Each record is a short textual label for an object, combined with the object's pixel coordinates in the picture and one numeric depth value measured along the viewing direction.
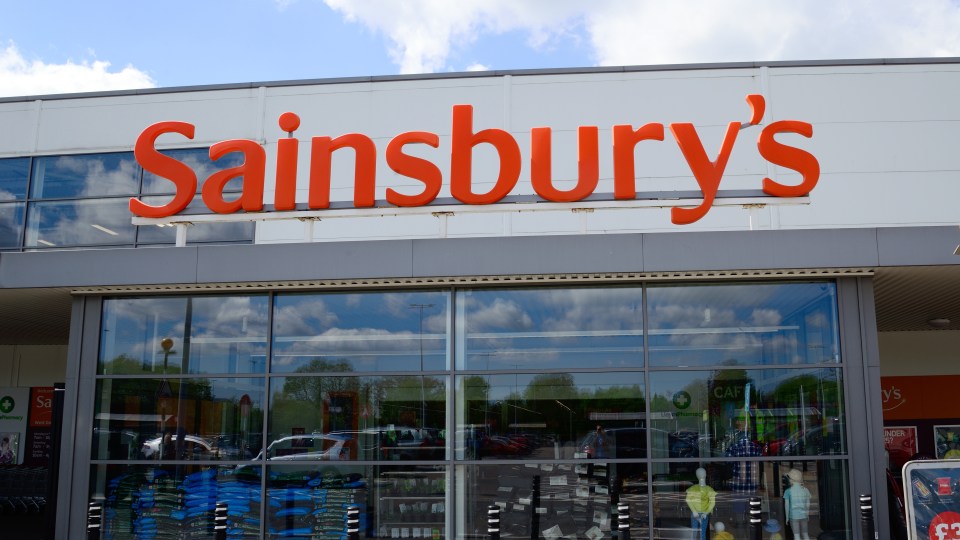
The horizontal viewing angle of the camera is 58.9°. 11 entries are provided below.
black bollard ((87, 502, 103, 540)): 10.59
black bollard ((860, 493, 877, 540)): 9.80
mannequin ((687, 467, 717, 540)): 10.74
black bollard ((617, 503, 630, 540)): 10.24
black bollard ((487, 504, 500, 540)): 10.20
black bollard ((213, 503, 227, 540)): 10.40
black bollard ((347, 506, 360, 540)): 10.09
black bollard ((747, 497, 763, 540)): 10.09
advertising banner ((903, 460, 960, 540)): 9.11
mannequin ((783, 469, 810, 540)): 10.59
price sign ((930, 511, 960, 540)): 9.16
